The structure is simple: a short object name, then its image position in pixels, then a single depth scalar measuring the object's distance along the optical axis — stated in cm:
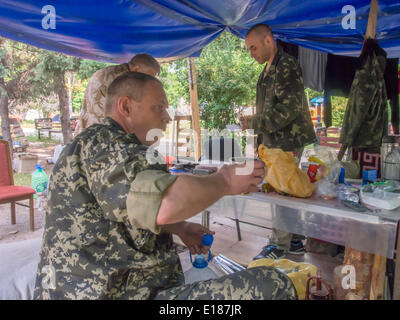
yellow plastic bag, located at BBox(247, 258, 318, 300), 180
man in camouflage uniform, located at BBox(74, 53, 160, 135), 252
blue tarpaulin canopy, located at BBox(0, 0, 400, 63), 291
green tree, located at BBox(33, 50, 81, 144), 708
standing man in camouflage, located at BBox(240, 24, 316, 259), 248
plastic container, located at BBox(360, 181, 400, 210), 150
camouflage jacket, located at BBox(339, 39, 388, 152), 220
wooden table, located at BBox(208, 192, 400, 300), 142
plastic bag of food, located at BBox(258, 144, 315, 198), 176
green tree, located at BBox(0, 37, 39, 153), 742
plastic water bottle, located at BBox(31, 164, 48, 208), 463
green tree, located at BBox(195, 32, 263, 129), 873
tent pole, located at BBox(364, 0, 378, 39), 228
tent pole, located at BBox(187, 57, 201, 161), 528
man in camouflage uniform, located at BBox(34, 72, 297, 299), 85
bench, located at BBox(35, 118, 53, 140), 1395
